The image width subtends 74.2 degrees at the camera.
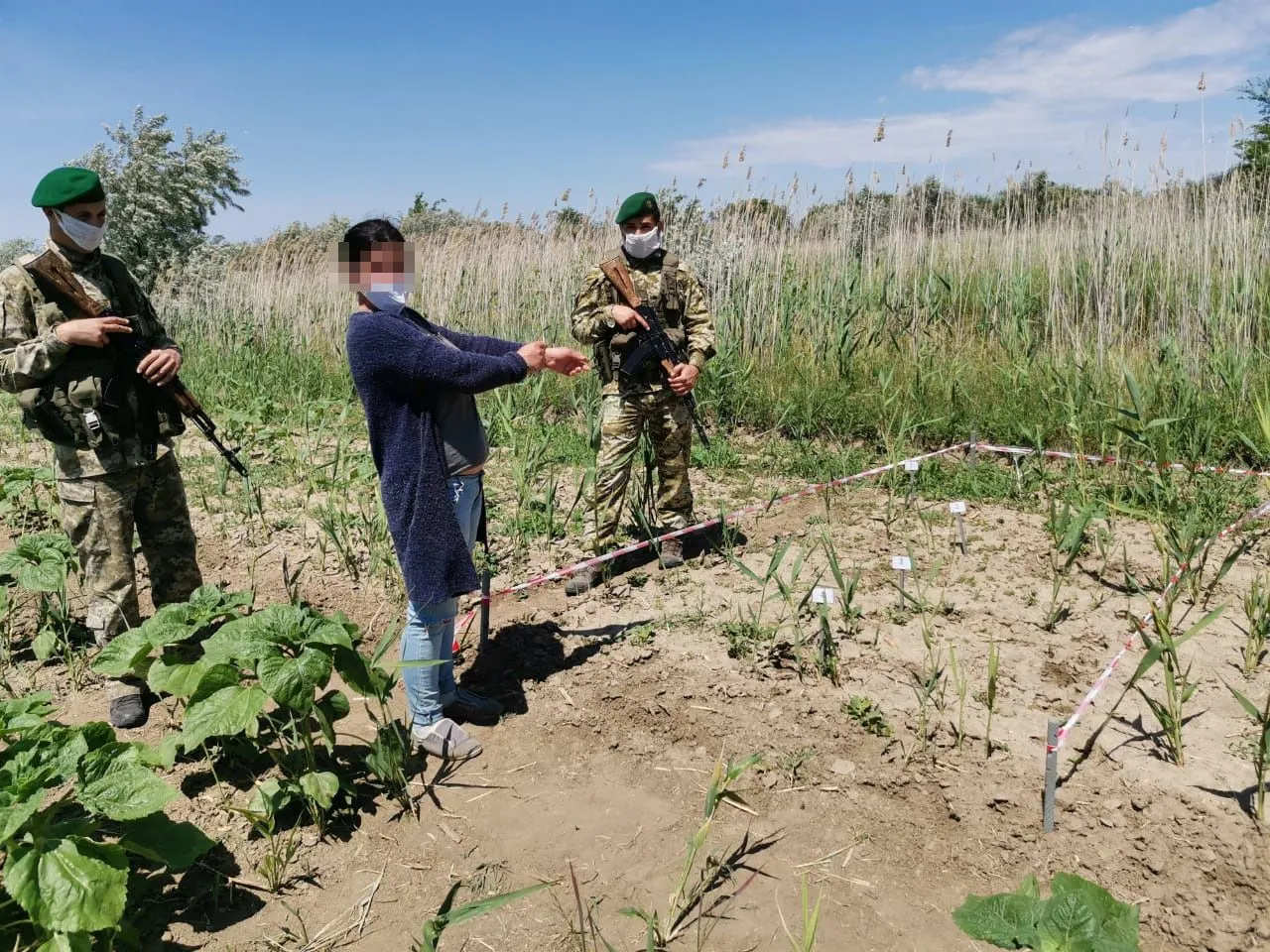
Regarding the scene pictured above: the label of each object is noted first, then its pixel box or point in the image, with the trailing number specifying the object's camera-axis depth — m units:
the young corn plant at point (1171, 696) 2.33
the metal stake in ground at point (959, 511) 3.82
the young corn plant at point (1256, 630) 2.94
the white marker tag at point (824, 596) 2.98
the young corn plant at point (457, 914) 1.72
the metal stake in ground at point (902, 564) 3.21
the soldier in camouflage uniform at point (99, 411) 2.86
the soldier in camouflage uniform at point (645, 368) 4.06
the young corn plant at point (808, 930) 1.73
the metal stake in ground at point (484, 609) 3.42
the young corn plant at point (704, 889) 2.02
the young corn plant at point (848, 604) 3.12
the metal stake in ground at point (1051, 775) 2.22
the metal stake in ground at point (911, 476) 4.33
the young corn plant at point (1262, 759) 2.17
